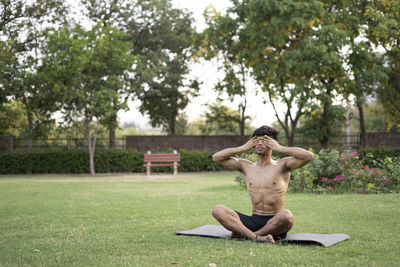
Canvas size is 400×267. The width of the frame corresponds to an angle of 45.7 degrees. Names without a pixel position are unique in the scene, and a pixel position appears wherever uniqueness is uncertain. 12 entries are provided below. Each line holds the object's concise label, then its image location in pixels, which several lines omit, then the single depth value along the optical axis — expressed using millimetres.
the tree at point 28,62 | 26078
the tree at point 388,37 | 24594
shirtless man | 6555
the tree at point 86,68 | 24628
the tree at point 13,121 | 35200
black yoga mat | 6305
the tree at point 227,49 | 28688
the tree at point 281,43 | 23922
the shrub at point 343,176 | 13114
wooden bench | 25269
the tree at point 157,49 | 30969
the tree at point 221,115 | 34688
